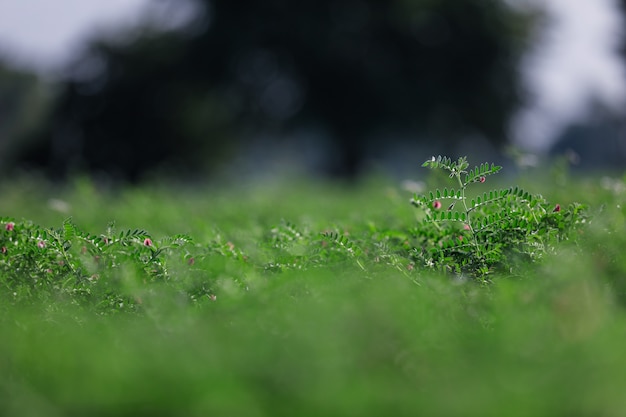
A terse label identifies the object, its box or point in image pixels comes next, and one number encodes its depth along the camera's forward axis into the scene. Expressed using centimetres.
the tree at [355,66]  5137
